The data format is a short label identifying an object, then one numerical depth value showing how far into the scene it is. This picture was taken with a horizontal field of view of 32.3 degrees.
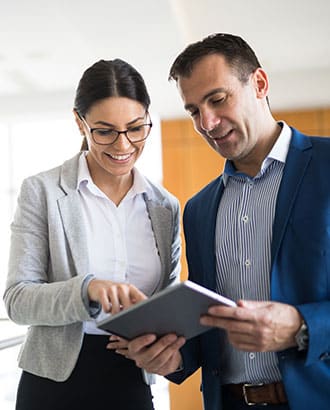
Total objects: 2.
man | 1.32
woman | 1.58
